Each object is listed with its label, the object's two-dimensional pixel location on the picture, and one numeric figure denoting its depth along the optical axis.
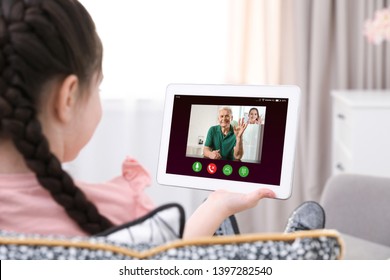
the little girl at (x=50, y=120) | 1.23
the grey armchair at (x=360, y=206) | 2.89
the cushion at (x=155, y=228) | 1.26
